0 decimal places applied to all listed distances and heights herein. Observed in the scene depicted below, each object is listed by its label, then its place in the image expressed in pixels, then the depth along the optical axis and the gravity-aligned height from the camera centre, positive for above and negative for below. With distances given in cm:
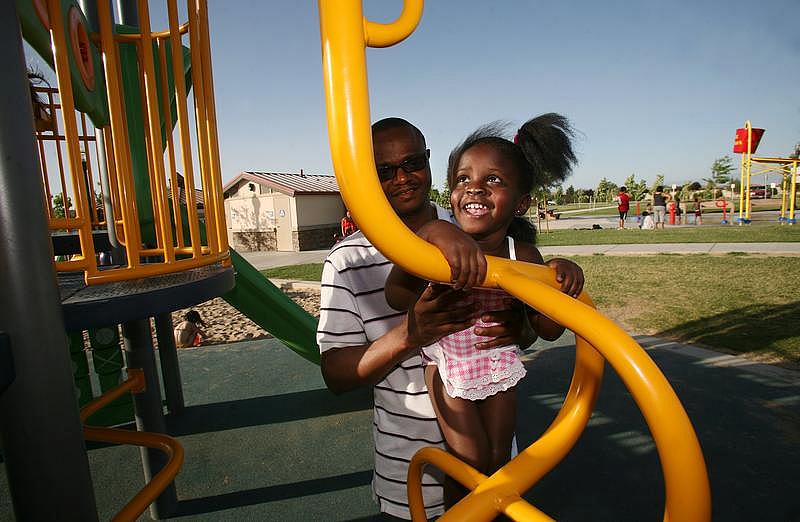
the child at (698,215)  1901 -109
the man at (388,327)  124 -33
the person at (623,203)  1846 -39
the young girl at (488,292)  128 -19
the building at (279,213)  1816 +7
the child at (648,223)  1716 -115
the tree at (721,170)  5534 +205
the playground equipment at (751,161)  1532 +76
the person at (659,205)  1712 -51
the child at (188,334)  543 -133
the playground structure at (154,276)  56 -12
